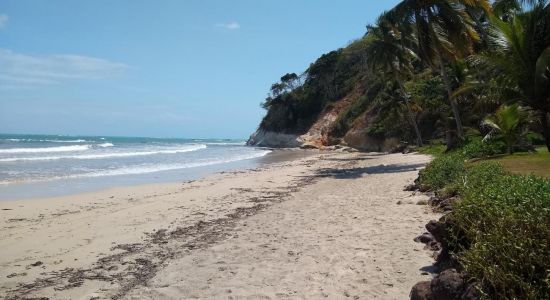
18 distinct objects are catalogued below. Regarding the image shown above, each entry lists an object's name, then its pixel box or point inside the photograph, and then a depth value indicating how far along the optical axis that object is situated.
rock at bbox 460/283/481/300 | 3.39
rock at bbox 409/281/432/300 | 3.97
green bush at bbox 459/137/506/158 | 15.95
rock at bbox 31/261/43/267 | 6.34
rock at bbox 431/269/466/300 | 3.60
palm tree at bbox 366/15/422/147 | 26.42
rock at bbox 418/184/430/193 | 10.86
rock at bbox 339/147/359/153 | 41.13
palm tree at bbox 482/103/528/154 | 15.01
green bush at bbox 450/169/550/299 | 3.30
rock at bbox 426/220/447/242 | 5.05
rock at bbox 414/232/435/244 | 6.13
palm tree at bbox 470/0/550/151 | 12.21
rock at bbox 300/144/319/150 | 50.43
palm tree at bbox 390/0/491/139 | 18.95
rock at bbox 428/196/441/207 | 8.62
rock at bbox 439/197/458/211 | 7.81
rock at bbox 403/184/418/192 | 11.55
